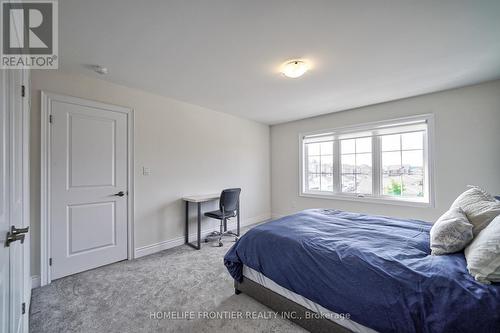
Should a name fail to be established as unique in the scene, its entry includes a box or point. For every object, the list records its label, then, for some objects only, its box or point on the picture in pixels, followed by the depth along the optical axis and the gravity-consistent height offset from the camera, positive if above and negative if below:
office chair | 3.28 -0.64
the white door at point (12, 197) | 0.87 -0.15
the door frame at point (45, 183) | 2.21 -0.16
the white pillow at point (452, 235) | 1.32 -0.46
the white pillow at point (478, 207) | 1.35 -0.30
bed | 1.02 -0.70
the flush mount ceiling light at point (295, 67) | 2.21 +1.10
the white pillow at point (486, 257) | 1.03 -0.49
